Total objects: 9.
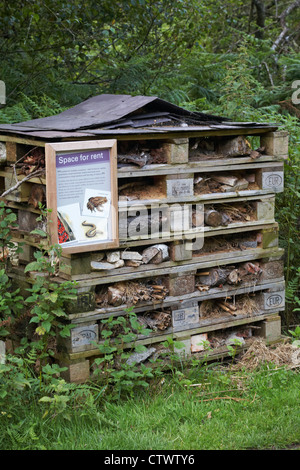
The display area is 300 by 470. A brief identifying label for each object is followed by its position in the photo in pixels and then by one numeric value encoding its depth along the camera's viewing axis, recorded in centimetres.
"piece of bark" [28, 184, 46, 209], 443
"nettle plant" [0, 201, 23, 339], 412
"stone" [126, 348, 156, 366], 459
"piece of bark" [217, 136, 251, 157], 496
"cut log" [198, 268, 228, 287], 500
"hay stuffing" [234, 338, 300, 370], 504
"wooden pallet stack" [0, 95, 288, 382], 440
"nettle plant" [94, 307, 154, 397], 426
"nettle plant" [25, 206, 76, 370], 399
